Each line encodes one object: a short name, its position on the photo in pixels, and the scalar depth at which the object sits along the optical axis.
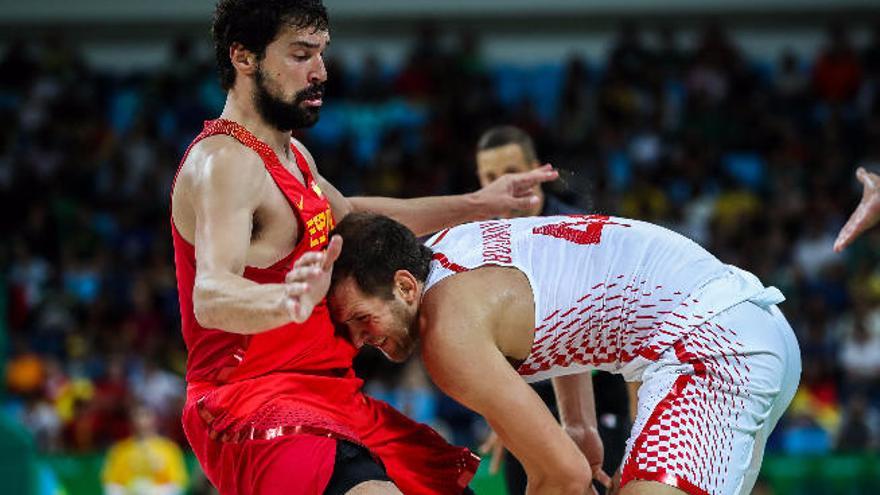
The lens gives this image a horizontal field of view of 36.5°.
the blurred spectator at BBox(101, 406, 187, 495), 10.27
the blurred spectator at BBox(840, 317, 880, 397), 12.16
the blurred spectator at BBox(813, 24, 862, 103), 16.11
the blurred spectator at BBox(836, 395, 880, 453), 11.03
